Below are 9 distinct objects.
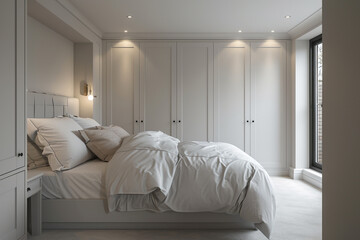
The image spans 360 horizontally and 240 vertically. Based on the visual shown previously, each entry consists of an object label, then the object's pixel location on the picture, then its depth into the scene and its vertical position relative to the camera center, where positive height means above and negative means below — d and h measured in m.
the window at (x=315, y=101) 4.60 +0.29
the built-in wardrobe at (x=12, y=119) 1.90 +0.00
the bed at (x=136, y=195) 2.34 -0.69
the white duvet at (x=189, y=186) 2.32 -0.57
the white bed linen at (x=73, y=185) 2.49 -0.59
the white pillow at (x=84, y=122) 3.37 -0.04
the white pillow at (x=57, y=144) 2.56 -0.24
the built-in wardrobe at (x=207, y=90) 4.98 +0.50
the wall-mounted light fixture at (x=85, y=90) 4.47 +0.45
